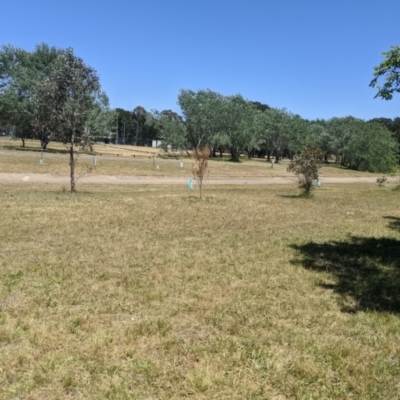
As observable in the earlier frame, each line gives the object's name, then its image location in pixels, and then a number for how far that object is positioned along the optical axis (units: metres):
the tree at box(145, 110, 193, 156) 56.28
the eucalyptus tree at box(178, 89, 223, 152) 57.97
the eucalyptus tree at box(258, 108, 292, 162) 65.12
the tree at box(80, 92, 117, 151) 42.99
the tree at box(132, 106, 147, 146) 119.04
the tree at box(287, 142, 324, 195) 19.66
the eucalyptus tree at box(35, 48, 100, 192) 15.93
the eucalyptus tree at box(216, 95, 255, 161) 59.09
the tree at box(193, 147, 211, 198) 16.88
